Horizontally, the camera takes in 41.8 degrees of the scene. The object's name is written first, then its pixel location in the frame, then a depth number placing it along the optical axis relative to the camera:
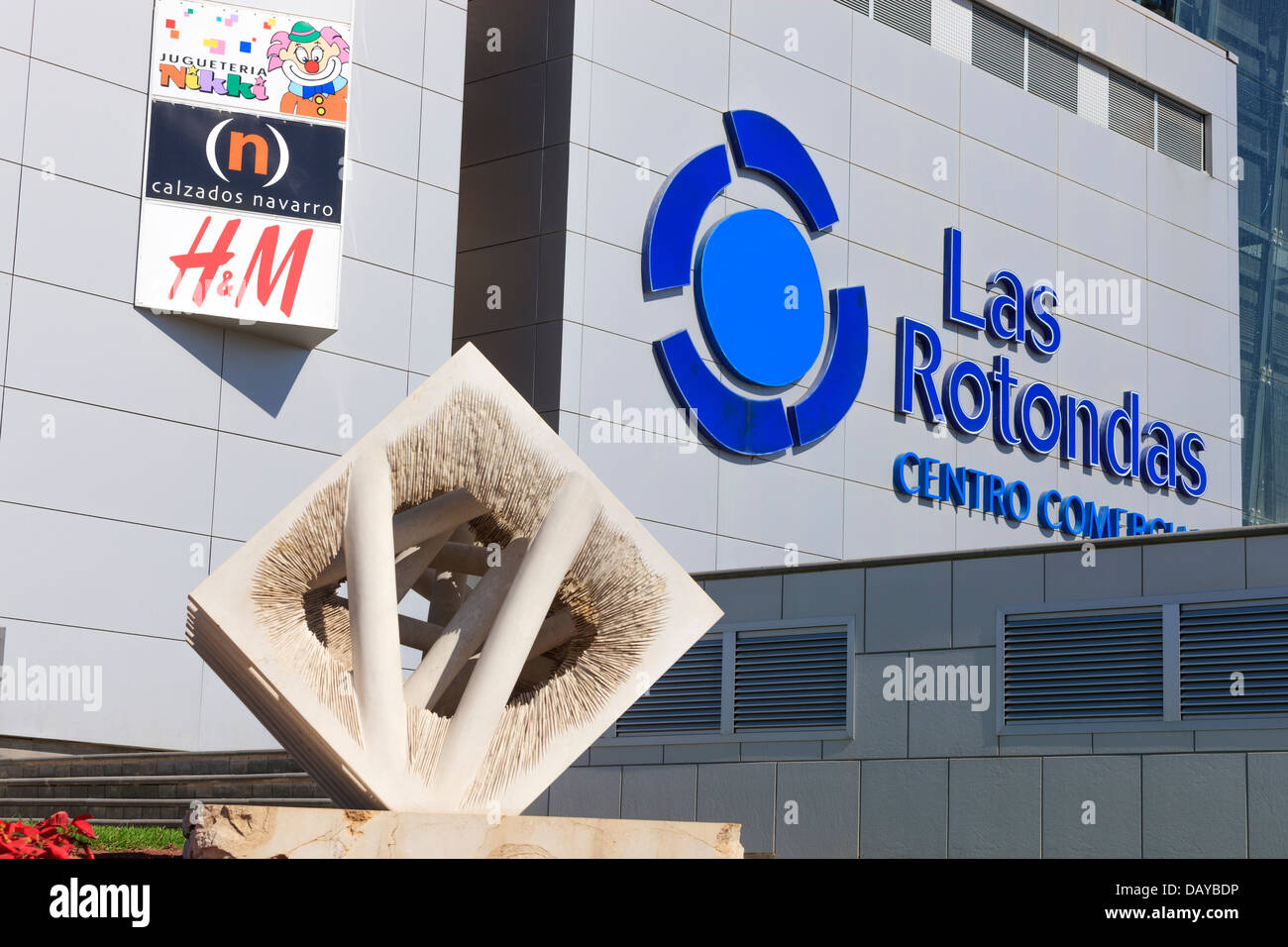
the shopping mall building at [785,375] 15.47
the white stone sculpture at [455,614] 10.84
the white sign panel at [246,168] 22.41
